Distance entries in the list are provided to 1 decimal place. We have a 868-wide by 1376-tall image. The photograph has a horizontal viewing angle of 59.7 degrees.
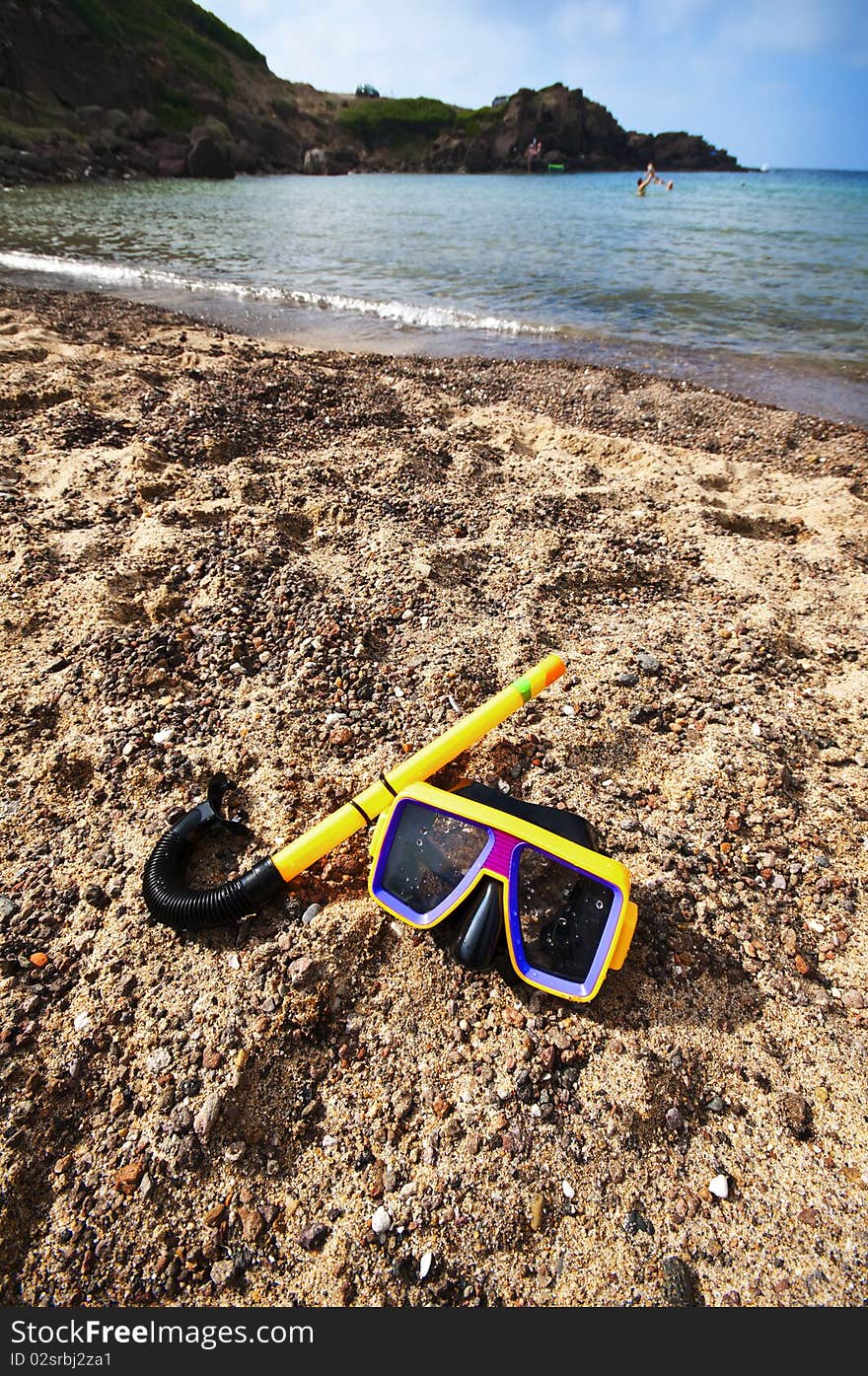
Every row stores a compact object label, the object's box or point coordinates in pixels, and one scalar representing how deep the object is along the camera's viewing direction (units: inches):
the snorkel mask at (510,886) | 17.6
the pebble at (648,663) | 26.7
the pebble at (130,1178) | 15.5
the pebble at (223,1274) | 14.7
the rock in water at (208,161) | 1369.2
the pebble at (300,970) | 18.4
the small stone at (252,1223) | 15.1
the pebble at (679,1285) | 14.4
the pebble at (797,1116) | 16.2
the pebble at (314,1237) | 15.0
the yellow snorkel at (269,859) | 18.8
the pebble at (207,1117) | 16.2
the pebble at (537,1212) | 15.2
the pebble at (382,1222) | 15.2
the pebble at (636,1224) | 15.1
